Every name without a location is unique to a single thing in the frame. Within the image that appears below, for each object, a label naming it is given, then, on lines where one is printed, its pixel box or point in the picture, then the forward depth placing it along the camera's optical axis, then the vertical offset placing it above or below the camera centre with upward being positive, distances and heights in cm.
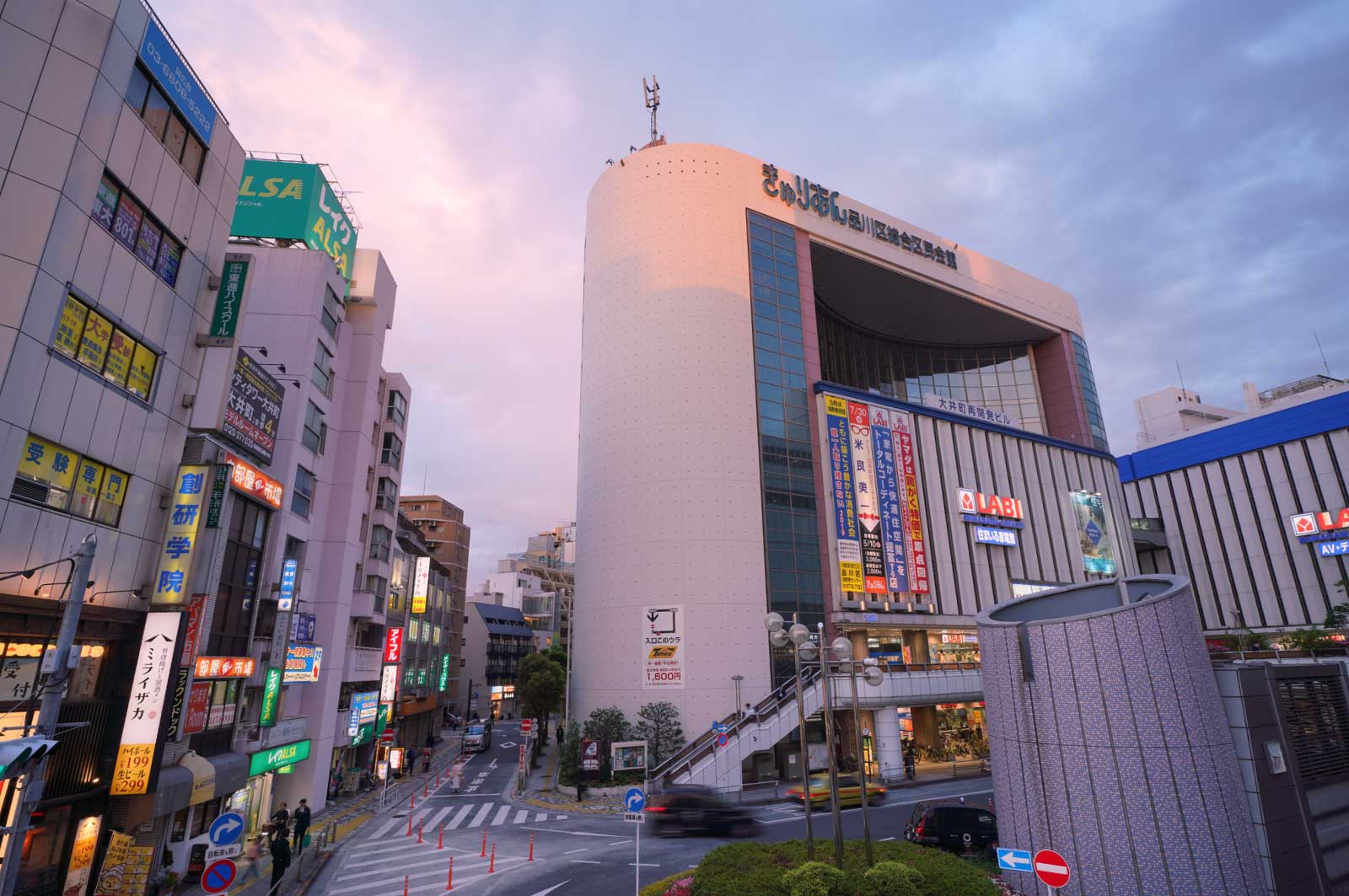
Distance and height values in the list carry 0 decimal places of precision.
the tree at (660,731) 4306 -370
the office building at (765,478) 4697 +1394
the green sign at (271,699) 2939 -101
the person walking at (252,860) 2392 -639
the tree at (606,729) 4294 -352
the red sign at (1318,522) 5856 +1129
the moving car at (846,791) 3356 -594
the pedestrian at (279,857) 2153 -544
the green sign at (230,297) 2388 +1247
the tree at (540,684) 5659 -111
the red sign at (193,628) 2183 +142
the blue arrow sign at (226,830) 1338 -286
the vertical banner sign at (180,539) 2097 +405
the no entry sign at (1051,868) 1172 -333
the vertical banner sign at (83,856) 1817 -452
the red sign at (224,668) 2466 +25
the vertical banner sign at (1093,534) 6412 +1149
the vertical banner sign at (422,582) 5588 +691
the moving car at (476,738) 6249 -578
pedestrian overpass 3931 -308
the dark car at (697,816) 2848 -583
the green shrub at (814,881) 1423 -422
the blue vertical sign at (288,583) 3120 +393
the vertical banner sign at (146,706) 1905 -80
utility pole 1145 -35
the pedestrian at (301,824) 2533 -523
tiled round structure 1396 -190
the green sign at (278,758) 2842 -350
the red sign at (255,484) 2562 +717
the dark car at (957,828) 2352 -531
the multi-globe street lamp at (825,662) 1595 +13
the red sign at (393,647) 4672 +168
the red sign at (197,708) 2286 -105
